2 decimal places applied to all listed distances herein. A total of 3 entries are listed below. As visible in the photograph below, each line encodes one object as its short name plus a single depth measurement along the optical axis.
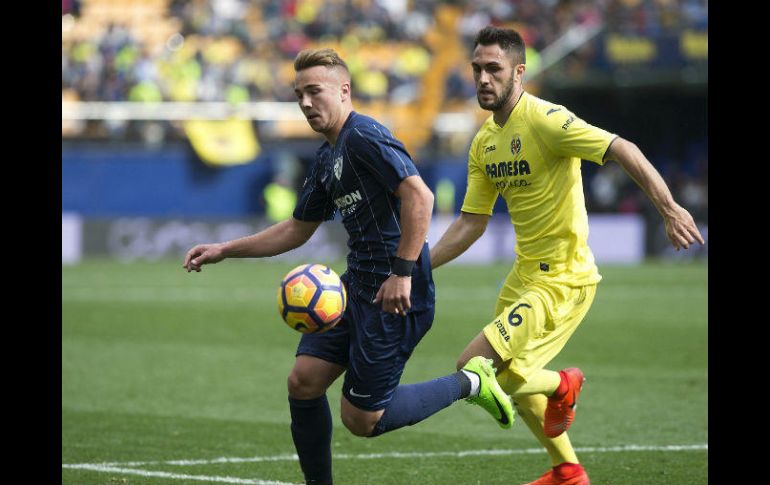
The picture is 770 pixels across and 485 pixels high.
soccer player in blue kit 11.61
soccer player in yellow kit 13.00
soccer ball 11.70
